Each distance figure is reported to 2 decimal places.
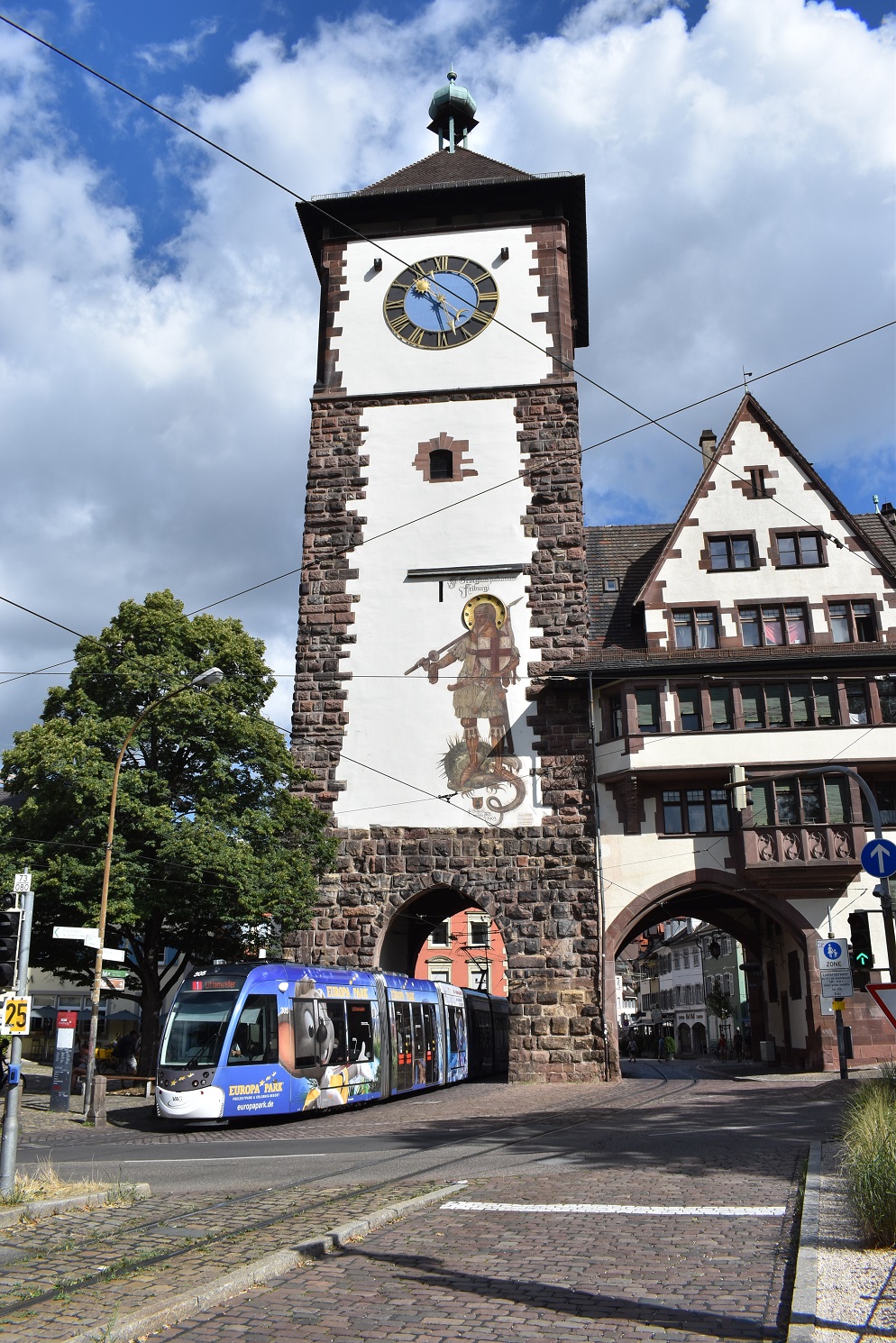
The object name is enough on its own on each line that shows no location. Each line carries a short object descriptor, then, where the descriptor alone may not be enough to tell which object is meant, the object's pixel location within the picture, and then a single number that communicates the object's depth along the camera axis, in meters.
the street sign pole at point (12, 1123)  9.37
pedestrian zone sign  21.28
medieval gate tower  26.08
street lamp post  19.44
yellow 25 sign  9.85
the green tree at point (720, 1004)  60.88
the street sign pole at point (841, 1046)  22.23
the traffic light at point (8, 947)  9.84
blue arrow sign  14.23
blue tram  18.00
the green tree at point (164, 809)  23.72
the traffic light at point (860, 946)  17.06
